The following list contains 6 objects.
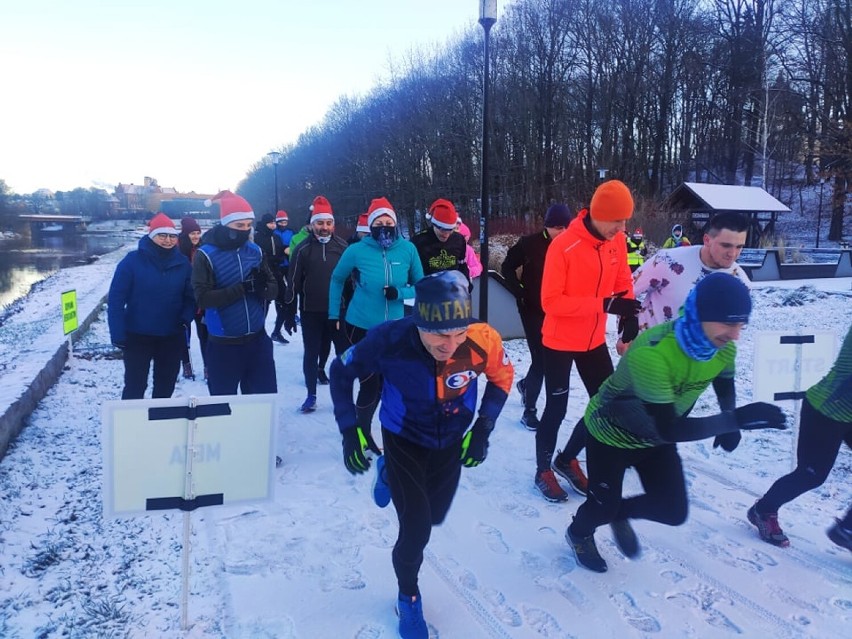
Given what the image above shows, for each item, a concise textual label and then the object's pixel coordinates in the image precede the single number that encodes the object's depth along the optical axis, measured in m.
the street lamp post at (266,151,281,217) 26.82
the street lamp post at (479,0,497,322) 9.41
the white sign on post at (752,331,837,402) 3.87
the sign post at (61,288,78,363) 7.97
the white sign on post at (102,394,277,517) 2.64
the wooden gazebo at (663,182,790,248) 25.20
